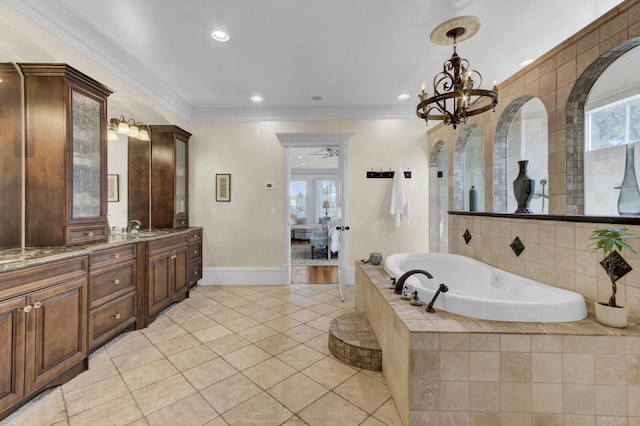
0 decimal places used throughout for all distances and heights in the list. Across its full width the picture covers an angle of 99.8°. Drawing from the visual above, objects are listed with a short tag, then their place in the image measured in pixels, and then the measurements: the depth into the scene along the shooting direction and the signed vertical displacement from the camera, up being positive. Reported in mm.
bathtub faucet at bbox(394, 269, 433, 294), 1785 -483
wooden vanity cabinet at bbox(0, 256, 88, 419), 1430 -696
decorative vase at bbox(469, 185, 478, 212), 2988 +119
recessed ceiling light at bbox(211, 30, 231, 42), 2264 +1505
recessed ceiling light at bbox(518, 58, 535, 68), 2701 +1510
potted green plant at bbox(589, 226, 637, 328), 1326 -333
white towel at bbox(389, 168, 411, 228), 3910 +172
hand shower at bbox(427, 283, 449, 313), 1546 -501
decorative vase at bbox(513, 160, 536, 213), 2268 +189
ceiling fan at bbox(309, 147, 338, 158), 5916 +1376
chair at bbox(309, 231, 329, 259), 5795 -627
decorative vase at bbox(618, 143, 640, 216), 1731 +127
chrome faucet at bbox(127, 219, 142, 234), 3023 -168
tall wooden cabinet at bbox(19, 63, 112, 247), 1941 +428
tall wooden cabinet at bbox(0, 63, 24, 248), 1909 +406
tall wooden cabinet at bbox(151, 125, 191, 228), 3490 +465
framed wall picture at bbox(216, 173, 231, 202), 4016 +359
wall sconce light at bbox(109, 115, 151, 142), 2903 +956
